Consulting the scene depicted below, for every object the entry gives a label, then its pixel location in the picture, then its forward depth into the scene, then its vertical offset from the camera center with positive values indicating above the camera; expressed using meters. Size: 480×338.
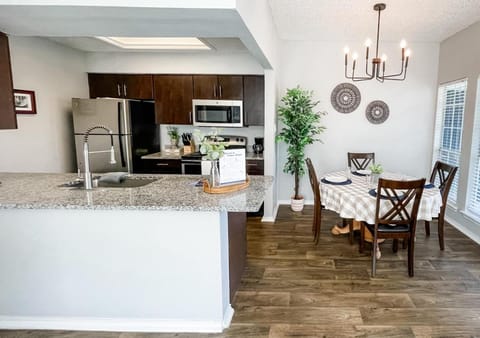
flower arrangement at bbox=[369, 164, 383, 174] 3.27 -0.48
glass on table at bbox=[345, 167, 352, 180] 3.76 -0.62
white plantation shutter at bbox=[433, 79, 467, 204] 4.28 -0.01
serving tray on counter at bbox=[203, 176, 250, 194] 2.17 -0.45
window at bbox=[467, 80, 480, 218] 3.79 -0.60
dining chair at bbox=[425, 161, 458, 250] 3.30 -0.69
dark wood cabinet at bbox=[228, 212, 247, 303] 2.38 -1.02
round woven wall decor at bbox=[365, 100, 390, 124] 4.89 +0.18
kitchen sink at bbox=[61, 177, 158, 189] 2.64 -0.50
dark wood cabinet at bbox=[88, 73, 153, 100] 4.73 +0.61
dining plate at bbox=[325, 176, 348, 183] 3.47 -0.62
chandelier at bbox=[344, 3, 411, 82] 3.04 +0.74
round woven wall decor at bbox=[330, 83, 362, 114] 4.88 +0.41
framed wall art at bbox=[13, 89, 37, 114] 3.54 +0.29
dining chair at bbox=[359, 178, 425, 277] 2.68 -0.81
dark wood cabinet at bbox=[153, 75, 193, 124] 4.71 +0.42
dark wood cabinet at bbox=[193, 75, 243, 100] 4.63 +0.57
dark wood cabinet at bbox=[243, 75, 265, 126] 4.61 +0.39
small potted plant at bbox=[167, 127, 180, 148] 5.06 -0.16
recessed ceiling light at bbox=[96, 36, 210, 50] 4.30 +1.15
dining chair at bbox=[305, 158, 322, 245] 3.41 -0.92
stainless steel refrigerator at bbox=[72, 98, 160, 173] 4.18 -0.07
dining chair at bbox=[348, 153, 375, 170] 4.45 -0.51
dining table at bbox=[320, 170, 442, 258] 2.93 -0.74
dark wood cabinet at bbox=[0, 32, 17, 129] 2.37 +0.29
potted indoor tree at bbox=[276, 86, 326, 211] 4.42 -0.07
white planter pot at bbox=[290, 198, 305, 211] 4.84 -1.24
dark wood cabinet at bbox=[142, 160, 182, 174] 4.62 -0.62
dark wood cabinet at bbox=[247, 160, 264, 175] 4.49 -0.61
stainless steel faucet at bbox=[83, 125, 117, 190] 2.35 -0.38
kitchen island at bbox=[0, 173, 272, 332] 2.07 -0.95
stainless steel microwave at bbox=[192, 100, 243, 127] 4.61 +0.18
